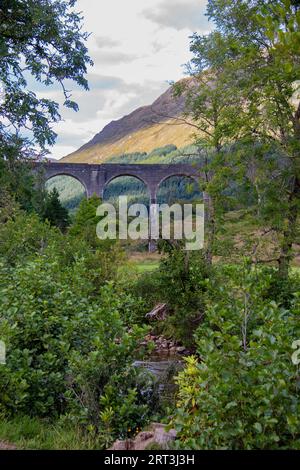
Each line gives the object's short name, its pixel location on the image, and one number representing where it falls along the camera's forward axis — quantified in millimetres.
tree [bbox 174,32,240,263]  12234
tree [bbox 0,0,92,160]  10258
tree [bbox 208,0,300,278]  11406
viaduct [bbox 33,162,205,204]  47606
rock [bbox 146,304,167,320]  14091
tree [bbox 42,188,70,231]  37750
